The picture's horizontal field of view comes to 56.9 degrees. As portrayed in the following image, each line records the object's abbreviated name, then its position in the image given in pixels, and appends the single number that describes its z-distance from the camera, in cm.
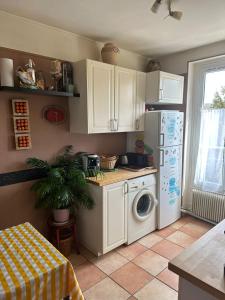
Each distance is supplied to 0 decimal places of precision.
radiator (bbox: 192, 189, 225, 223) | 285
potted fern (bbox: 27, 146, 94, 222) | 210
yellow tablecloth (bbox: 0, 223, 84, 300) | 101
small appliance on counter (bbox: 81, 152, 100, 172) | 241
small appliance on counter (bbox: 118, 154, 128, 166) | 288
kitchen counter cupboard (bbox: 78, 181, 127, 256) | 222
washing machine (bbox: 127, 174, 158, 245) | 250
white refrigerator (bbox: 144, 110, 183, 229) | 271
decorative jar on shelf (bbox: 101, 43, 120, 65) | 245
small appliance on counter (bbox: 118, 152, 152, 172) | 278
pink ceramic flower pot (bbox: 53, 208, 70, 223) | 223
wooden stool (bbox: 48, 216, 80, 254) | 223
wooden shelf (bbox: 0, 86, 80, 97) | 187
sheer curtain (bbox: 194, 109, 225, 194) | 285
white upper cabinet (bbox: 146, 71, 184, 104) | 276
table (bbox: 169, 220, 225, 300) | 83
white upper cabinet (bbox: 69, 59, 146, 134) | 229
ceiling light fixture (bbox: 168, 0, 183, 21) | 165
